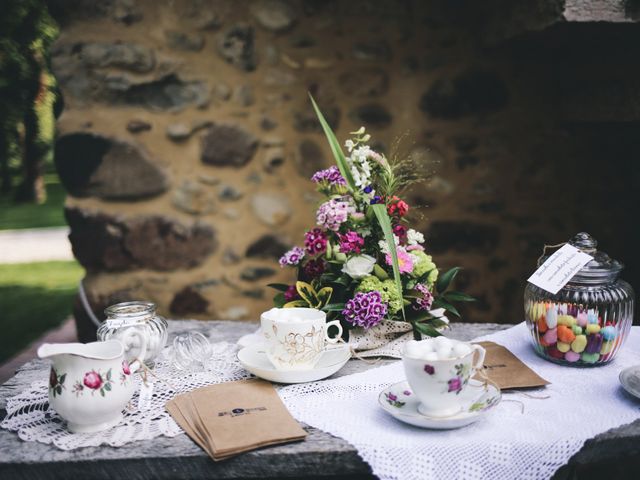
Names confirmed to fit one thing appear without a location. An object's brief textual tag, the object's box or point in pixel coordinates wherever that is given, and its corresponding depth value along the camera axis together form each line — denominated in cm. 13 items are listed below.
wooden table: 95
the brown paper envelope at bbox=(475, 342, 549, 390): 116
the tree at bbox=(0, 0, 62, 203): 373
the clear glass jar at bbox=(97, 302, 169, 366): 121
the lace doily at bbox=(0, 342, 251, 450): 100
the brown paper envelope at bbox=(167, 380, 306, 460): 97
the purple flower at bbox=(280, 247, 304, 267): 145
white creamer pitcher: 99
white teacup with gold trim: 117
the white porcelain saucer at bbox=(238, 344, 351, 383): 118
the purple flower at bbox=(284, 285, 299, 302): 145
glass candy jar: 121
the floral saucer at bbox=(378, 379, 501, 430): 99
